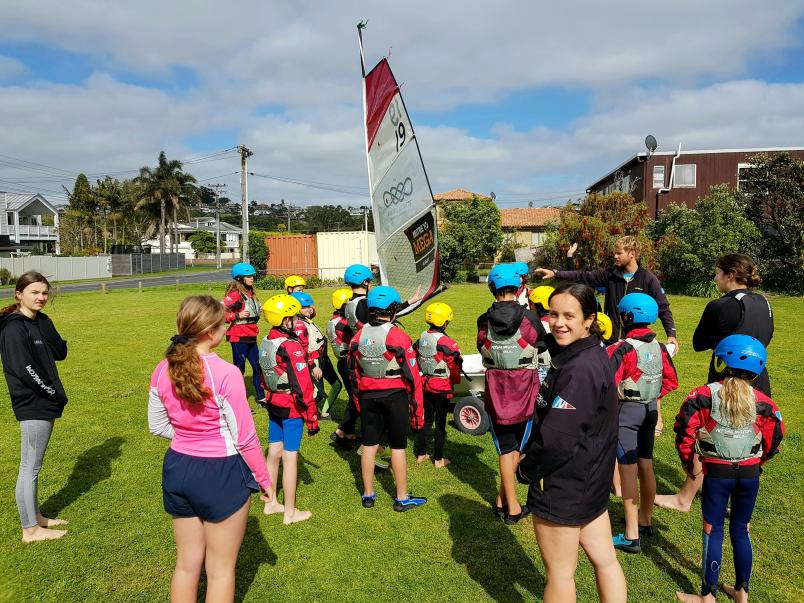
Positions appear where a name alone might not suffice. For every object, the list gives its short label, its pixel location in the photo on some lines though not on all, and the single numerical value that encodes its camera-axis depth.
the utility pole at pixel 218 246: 65.48
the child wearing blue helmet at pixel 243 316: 8.33
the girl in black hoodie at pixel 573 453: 2.63
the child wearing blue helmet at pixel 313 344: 6.11
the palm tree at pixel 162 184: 68.69
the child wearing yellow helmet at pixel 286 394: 4.80
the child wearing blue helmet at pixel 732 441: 3.35
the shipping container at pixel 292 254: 39.86
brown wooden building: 34.28
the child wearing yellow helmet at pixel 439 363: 6.05
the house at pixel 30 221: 59.32
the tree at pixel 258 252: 39.53
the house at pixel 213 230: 100.44
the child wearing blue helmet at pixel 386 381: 4.86
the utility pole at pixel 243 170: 38.72
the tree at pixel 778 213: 25.06
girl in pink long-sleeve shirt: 2.88
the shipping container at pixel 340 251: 39.22
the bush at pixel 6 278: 39.97
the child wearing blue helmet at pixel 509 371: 4.77
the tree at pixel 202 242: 92.69
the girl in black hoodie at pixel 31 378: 4.35
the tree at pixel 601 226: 26.59
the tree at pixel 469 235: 37.90
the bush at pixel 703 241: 25.48
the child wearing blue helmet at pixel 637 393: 4.27
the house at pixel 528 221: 62.79
